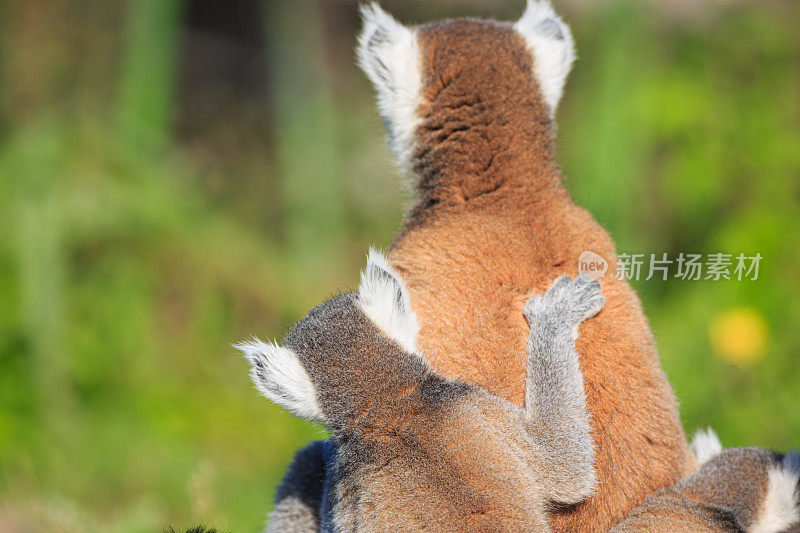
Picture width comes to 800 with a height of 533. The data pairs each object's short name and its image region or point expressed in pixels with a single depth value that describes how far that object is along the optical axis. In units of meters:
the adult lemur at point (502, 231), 7.06
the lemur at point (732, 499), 6.50
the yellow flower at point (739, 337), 13.01
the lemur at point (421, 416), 6.22
